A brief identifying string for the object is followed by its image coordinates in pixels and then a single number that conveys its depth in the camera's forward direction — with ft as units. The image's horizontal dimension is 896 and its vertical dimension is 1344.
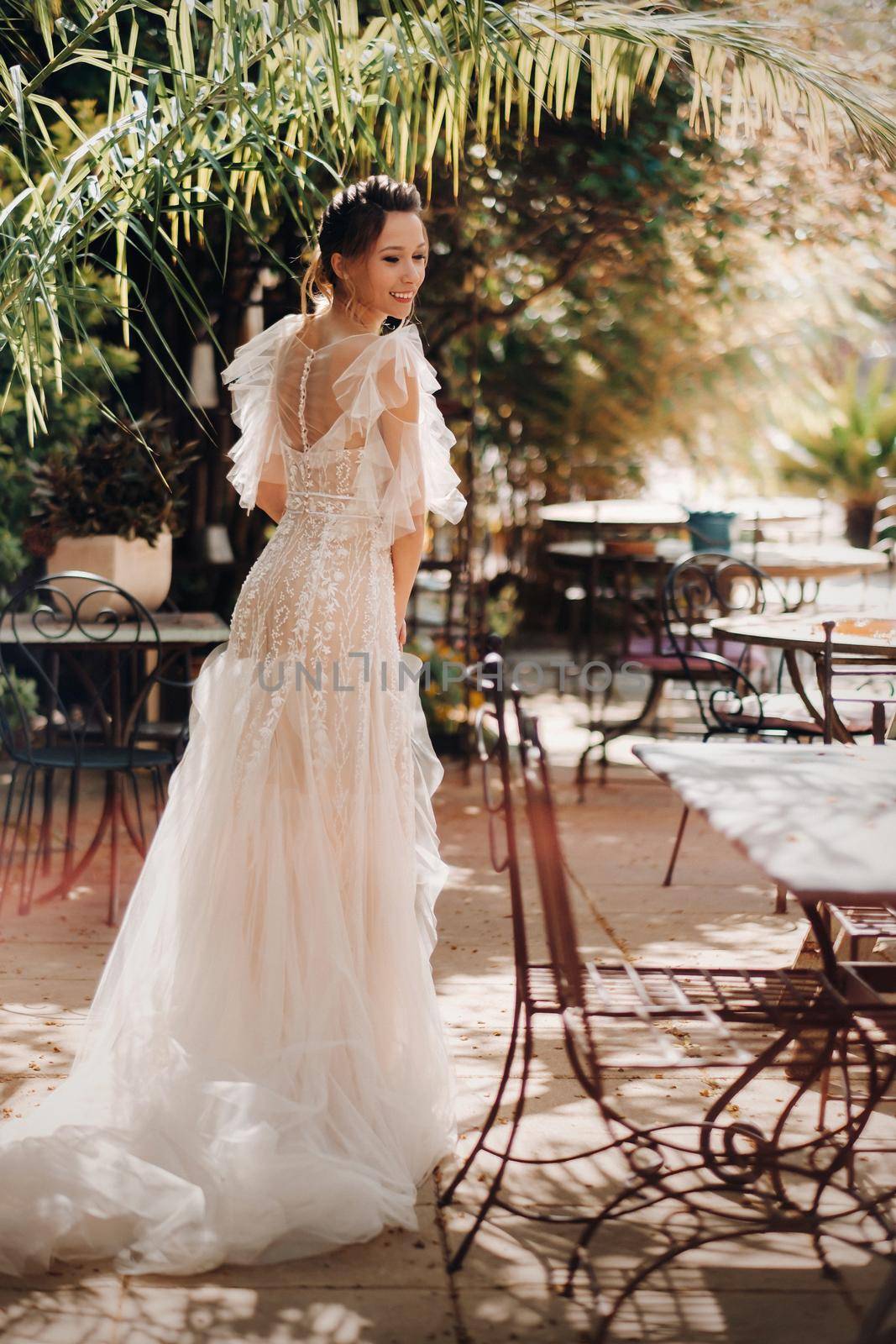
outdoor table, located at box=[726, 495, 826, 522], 26.23
